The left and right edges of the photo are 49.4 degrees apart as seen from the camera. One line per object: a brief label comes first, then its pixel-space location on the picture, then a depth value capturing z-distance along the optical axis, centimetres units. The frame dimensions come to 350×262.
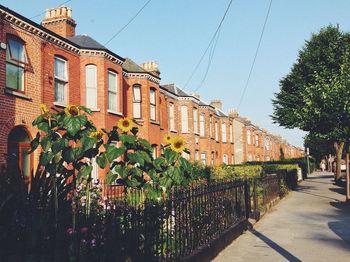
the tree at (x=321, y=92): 1681
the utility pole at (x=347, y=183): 1737
